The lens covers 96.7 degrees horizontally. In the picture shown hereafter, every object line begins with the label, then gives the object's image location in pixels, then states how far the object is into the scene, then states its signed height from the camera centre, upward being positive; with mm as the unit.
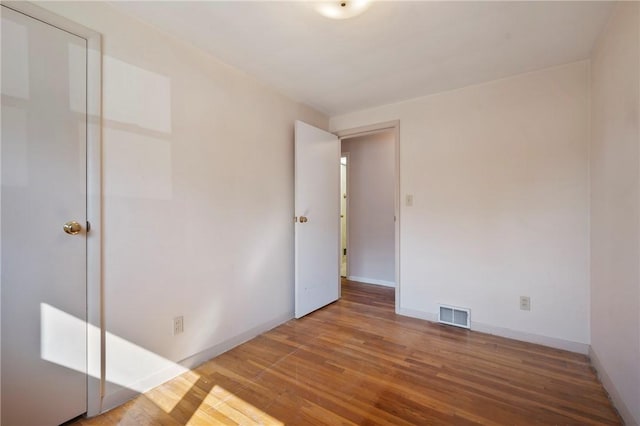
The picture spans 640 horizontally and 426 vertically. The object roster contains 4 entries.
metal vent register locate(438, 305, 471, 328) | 2654 -997
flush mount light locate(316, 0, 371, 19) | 1557 +1144
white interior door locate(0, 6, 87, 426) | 1271 -41
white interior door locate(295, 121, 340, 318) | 2869 -69
